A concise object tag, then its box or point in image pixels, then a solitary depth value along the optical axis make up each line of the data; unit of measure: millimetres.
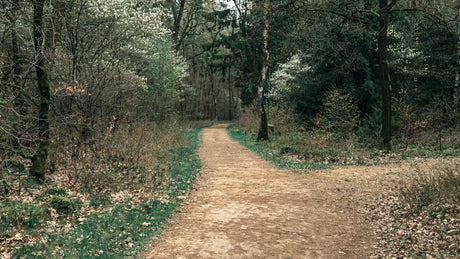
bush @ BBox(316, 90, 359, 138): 17531
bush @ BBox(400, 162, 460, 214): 6352
